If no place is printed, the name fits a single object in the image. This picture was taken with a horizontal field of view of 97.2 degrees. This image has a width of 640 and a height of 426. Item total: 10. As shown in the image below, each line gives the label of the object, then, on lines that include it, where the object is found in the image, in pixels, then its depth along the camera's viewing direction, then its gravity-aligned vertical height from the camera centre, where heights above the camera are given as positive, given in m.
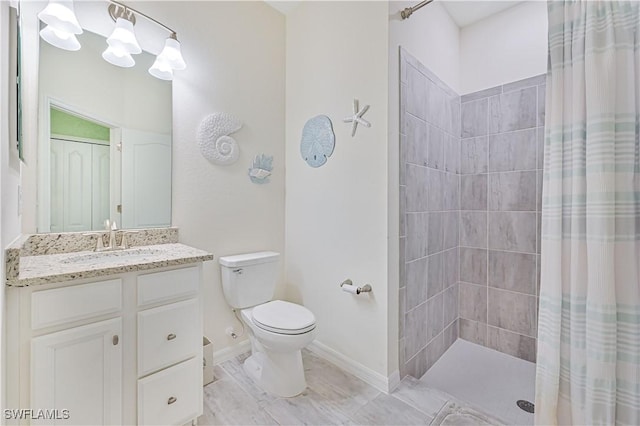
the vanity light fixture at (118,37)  1.34 +0.92
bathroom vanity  1.00 -0.51
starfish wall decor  1.83 +0.63
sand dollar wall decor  2.09 +0.55
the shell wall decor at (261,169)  2.23 +0.34
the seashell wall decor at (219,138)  1.96 +0.52
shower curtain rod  1.74 +1.25
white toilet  1.66 -0.67
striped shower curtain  1.04 -0.02
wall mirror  1.43 +0.41
